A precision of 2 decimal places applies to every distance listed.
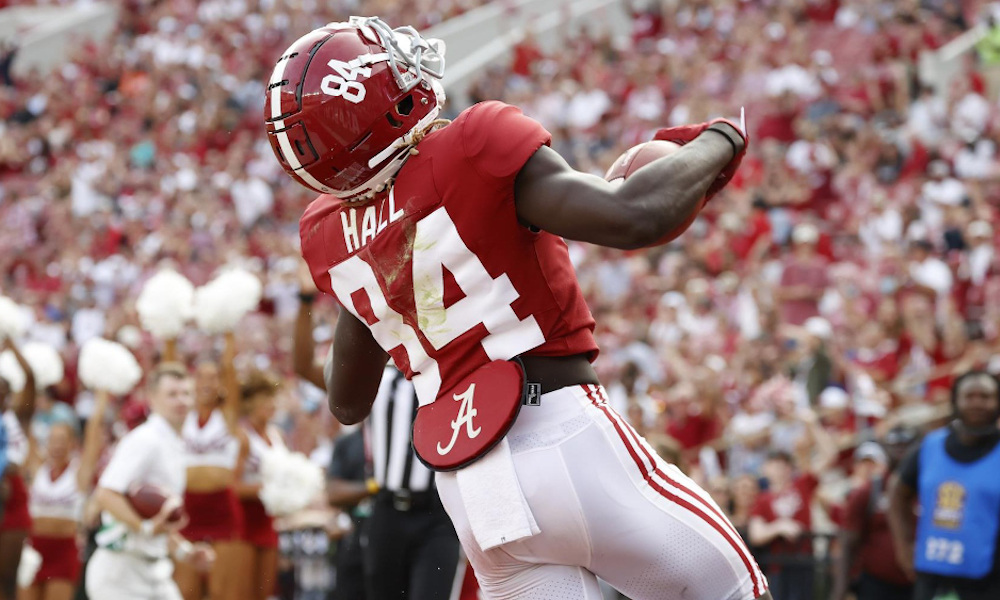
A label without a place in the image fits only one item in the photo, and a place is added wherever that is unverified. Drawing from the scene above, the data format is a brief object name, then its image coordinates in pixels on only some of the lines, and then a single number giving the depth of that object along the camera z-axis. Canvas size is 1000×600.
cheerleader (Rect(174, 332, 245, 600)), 16.89
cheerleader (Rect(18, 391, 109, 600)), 18.91
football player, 5.39
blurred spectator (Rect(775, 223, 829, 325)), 22.66
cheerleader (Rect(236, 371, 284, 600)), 17.16
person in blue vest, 14.19
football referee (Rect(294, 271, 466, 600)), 11.84
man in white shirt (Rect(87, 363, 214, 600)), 14.34
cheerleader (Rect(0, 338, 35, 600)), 17.56
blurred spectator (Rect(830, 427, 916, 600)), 16.02
